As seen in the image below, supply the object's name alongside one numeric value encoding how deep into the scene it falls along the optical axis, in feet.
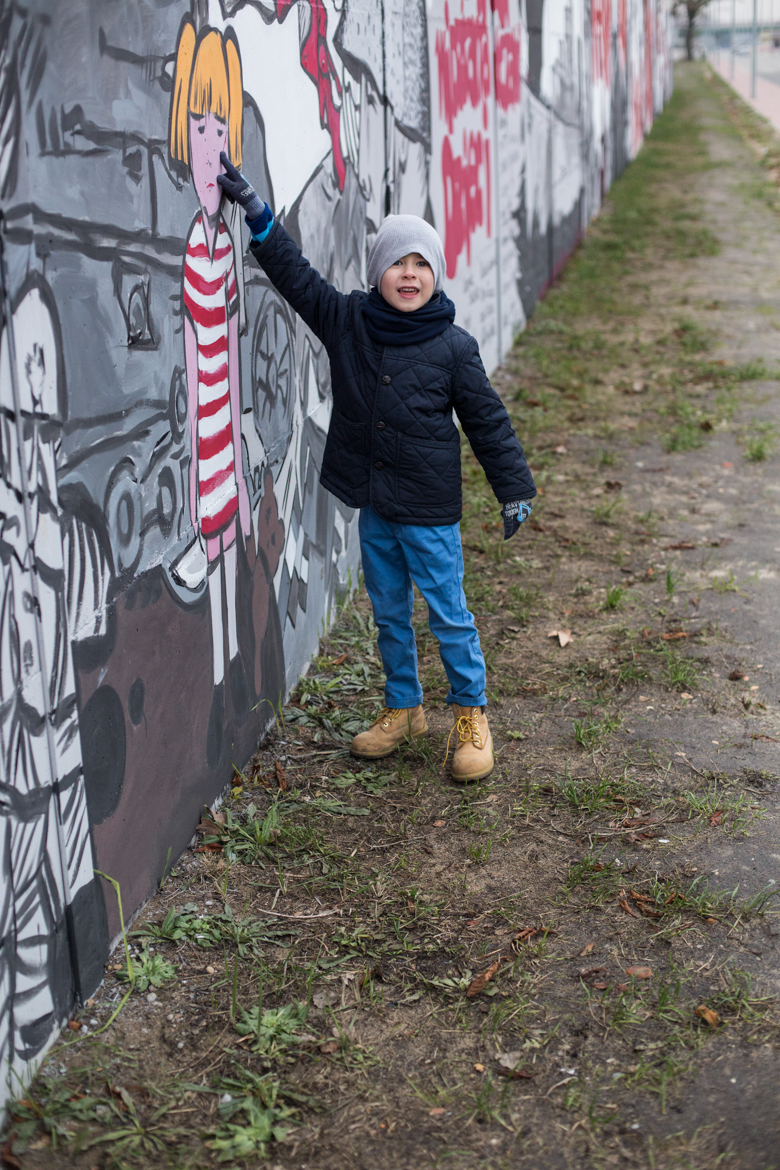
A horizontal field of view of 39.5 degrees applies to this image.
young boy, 10.06
